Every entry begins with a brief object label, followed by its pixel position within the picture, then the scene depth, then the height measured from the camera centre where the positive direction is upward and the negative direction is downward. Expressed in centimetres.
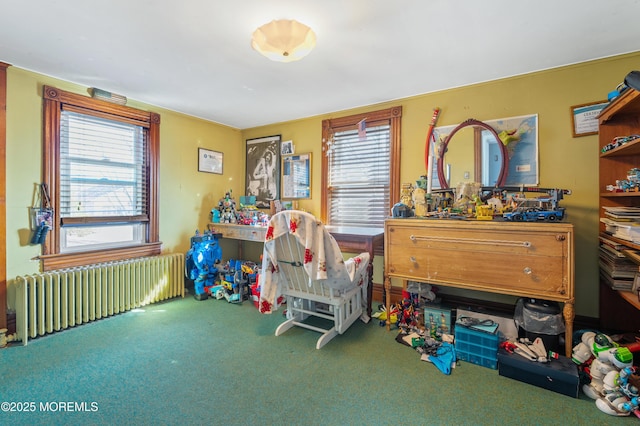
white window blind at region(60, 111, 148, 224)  279 +46
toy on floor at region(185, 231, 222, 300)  342 -64
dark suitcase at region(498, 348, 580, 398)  169 -101
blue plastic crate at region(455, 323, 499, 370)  199 -98
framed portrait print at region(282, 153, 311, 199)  386 +51
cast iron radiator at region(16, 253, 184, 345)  233 -79
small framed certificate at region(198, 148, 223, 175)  391 +73
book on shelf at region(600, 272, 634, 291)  189 -48
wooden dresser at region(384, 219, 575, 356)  188 -33
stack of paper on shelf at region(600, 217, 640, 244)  175 -11
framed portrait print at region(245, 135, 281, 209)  413 +64
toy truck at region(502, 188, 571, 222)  194 +3
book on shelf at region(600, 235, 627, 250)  190 -22
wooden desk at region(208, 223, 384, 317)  273 -27
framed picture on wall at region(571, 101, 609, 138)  228 +80
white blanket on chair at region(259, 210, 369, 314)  204 -28
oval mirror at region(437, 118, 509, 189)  261 +56
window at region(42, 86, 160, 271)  266 +35
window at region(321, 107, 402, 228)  324 +56
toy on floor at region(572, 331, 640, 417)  154 -98
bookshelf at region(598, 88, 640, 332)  209 +24
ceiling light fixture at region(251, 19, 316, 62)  175 +111
